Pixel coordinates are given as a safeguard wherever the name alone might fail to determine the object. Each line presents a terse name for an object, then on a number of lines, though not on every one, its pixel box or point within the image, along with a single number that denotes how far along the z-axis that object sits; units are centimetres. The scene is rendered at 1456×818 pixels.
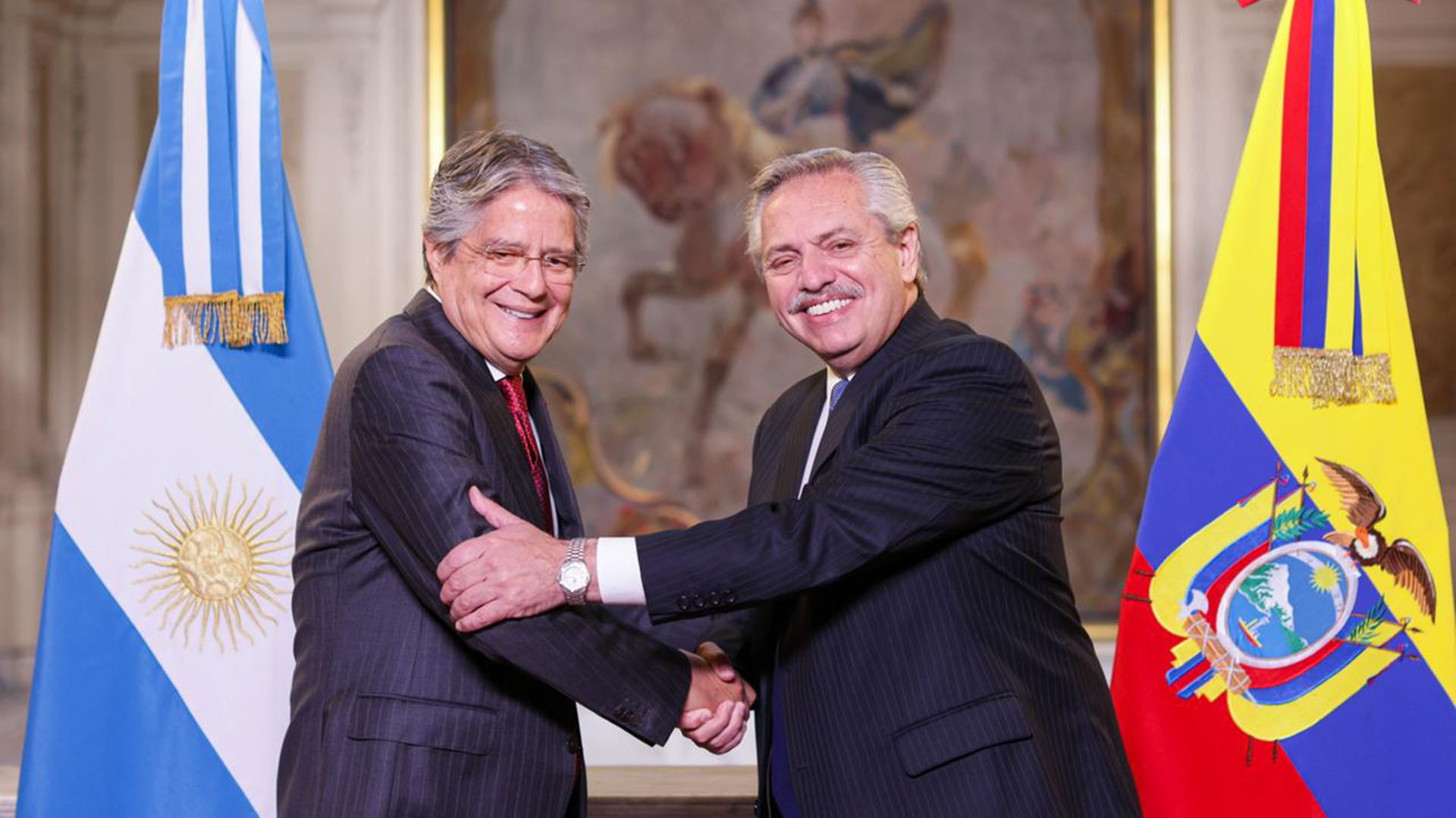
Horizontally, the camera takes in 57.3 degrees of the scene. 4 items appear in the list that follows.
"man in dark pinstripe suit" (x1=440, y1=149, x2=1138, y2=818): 241
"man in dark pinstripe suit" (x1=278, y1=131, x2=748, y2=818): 239
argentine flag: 350
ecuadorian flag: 330
